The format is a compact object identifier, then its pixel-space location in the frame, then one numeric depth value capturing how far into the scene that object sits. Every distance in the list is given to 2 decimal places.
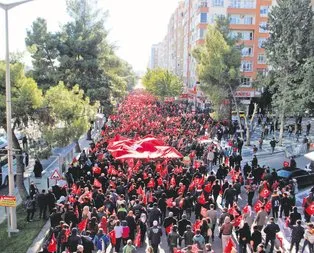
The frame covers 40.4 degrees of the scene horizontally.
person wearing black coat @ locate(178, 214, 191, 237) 13.05
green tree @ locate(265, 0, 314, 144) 31.67
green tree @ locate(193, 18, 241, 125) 38.97
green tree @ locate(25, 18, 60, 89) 32.16
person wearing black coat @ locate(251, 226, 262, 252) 12.11
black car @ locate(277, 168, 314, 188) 21.55
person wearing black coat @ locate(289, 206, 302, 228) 14.08
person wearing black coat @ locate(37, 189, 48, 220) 15.72
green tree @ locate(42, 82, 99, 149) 17.84
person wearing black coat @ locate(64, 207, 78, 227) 13.45
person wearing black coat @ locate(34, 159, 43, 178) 21.97
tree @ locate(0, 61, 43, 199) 15.70
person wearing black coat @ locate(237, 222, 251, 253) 12.38
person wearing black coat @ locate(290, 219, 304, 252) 12.76
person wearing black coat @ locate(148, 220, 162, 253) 12.43
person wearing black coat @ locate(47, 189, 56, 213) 15.86
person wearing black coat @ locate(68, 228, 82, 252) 11.36
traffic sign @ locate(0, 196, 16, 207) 13.95
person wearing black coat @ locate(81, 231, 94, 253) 11.52
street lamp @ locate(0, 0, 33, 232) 13.36
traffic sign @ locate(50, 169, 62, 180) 16.83
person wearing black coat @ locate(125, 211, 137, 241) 13.16
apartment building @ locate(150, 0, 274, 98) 63.25
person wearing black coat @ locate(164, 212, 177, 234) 13.27
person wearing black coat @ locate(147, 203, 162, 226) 13.77
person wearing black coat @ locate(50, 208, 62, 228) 13.36
